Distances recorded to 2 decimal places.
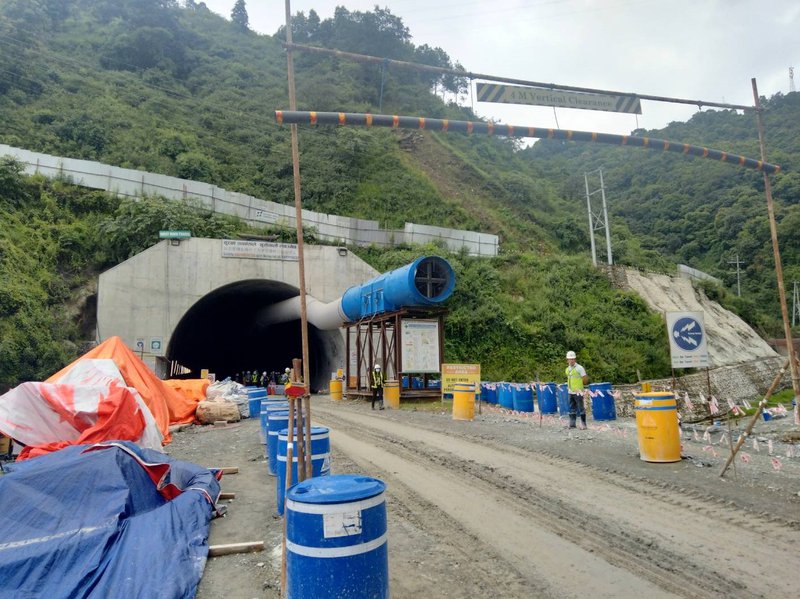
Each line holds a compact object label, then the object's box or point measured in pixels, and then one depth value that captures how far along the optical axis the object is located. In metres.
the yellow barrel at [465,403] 15.10
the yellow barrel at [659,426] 8.54
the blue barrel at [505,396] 19.02
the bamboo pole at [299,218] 5.34
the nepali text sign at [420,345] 20.33
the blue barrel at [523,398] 18.41
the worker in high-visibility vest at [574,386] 12.43
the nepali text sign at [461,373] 18.67
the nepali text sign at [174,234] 25.22
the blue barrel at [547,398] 16.98
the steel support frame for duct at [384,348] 20.33
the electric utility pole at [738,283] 55.48
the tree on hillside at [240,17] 95.69
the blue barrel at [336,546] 3.37
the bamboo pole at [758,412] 6.66
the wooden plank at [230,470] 9.10
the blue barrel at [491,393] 20.96
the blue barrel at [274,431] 8.25
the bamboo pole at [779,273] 7.94
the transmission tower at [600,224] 39.34
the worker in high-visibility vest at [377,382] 19.25
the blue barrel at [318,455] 6.42
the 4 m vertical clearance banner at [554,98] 9.98
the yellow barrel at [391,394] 19.42
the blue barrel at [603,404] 14.98
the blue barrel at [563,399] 16.45
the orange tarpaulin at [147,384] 13.95
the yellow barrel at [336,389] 24.20
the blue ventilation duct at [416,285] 19.27
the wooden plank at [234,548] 5.27
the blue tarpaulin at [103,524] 4.45
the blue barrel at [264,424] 11.15
